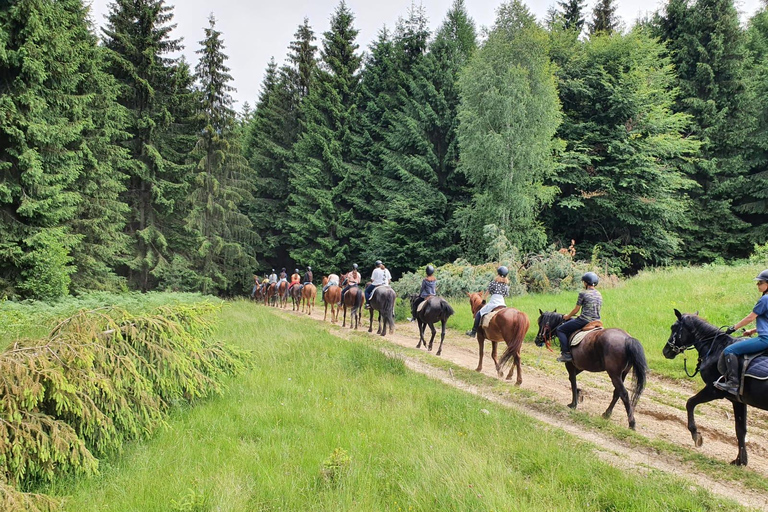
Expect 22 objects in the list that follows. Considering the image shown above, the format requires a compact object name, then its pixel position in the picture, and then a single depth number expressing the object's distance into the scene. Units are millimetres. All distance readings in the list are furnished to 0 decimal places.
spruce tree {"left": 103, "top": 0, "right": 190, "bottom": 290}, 24250
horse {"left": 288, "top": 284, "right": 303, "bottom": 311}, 26031
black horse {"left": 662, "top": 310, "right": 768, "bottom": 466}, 5000
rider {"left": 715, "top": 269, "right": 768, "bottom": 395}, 4980
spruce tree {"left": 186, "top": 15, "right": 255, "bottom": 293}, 27234
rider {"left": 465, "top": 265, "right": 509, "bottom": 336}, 9758
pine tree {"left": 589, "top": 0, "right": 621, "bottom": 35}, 34188
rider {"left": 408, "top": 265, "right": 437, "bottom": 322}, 13359
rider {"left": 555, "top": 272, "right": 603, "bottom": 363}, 7277
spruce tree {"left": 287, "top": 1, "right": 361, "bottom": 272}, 33469
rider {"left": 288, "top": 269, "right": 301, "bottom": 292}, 26684
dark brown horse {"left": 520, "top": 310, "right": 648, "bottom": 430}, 6184
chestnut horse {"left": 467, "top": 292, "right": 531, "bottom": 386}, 8734
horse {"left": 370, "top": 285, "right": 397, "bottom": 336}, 14844
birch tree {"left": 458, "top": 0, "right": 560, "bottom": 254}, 23562
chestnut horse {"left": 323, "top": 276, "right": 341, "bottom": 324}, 19328
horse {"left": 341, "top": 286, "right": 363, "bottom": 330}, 16984
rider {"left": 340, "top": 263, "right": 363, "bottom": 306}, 17516
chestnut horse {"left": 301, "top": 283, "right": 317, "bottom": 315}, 23781
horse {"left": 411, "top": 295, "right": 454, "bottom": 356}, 12347
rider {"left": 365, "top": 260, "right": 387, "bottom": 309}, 15812
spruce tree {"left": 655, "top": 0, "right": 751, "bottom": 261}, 27141
